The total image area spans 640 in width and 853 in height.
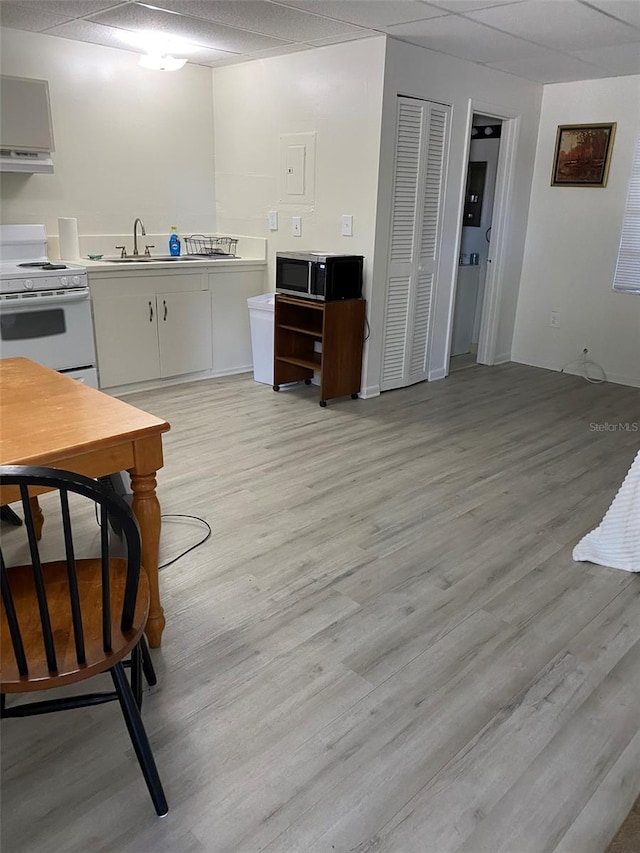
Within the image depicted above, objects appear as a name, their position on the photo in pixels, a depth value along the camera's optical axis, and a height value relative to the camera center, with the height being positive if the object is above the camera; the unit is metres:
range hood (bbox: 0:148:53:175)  3.96 +0.21
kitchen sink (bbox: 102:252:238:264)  4.70 -0.41
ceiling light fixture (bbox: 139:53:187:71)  4.33 +0.89
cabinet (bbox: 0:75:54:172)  3.87 +0.42
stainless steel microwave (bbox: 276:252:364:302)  4.21 -0.43
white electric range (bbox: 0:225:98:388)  3.80 -0.64
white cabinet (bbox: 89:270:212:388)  4.34 -0.83
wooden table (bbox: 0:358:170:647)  1.55 -0.56
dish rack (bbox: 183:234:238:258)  5.41 -0.34
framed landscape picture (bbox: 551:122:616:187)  5.04 +0.46
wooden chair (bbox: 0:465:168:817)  1.24 -0.88
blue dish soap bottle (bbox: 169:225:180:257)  5.21 -0.33
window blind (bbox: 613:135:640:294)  4.94 -0.22
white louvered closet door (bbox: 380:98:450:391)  4.34 -0.17
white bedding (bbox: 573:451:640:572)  2.50 -1.19
